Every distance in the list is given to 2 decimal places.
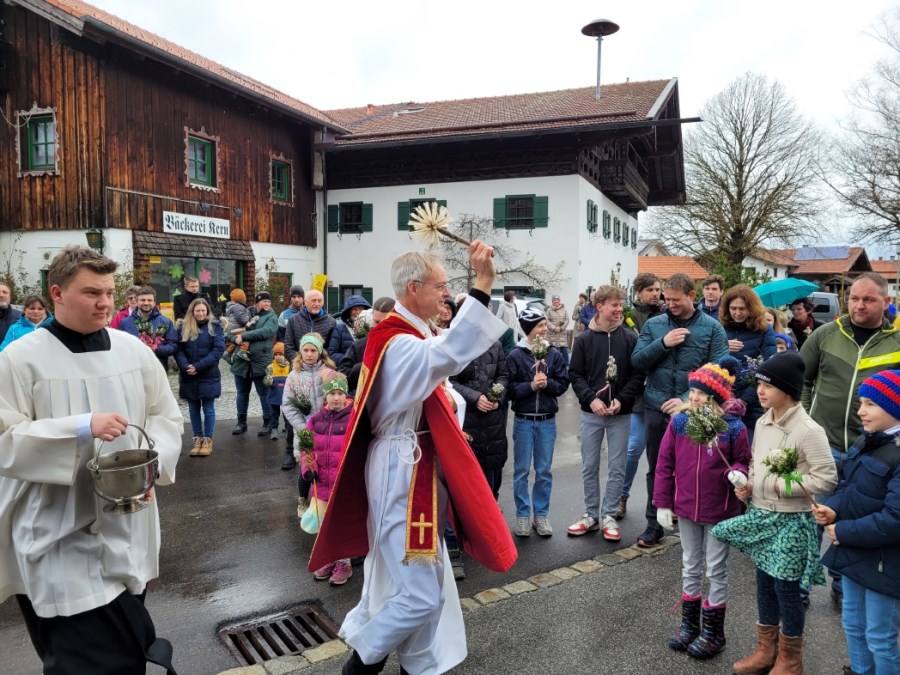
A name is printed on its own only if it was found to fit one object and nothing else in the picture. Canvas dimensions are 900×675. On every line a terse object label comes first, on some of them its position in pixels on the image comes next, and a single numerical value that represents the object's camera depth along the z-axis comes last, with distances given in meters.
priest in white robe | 2.94
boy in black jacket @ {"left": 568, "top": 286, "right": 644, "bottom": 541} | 5.57
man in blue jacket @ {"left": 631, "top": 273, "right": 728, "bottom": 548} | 5.21
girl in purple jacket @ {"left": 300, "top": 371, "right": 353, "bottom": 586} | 5.08
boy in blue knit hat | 2.99
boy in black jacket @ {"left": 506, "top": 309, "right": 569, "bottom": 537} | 5.62
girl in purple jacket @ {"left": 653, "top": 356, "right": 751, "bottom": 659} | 3.72
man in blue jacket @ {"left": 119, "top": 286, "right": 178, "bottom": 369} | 8.16
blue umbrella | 8.46
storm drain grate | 3.78
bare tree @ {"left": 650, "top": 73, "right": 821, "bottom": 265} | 33.31
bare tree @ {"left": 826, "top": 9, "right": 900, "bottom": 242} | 25.31
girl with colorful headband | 5.98
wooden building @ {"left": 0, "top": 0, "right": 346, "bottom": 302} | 15.74
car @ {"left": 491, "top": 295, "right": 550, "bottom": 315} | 16.53
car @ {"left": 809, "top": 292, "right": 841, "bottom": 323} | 25.84
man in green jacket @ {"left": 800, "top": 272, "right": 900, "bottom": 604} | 4.38
